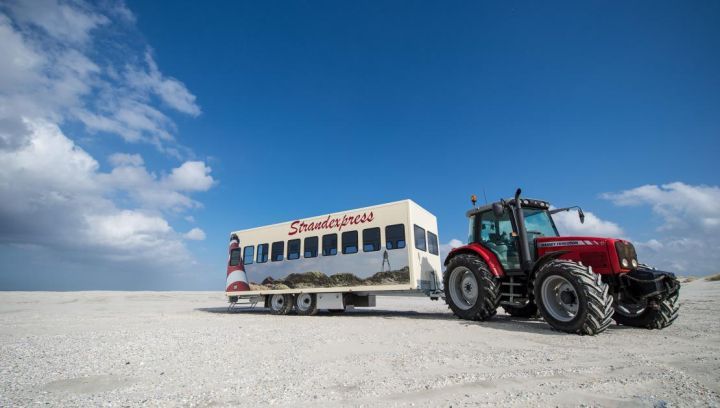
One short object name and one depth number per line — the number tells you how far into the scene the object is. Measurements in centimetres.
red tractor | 702
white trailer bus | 1152
